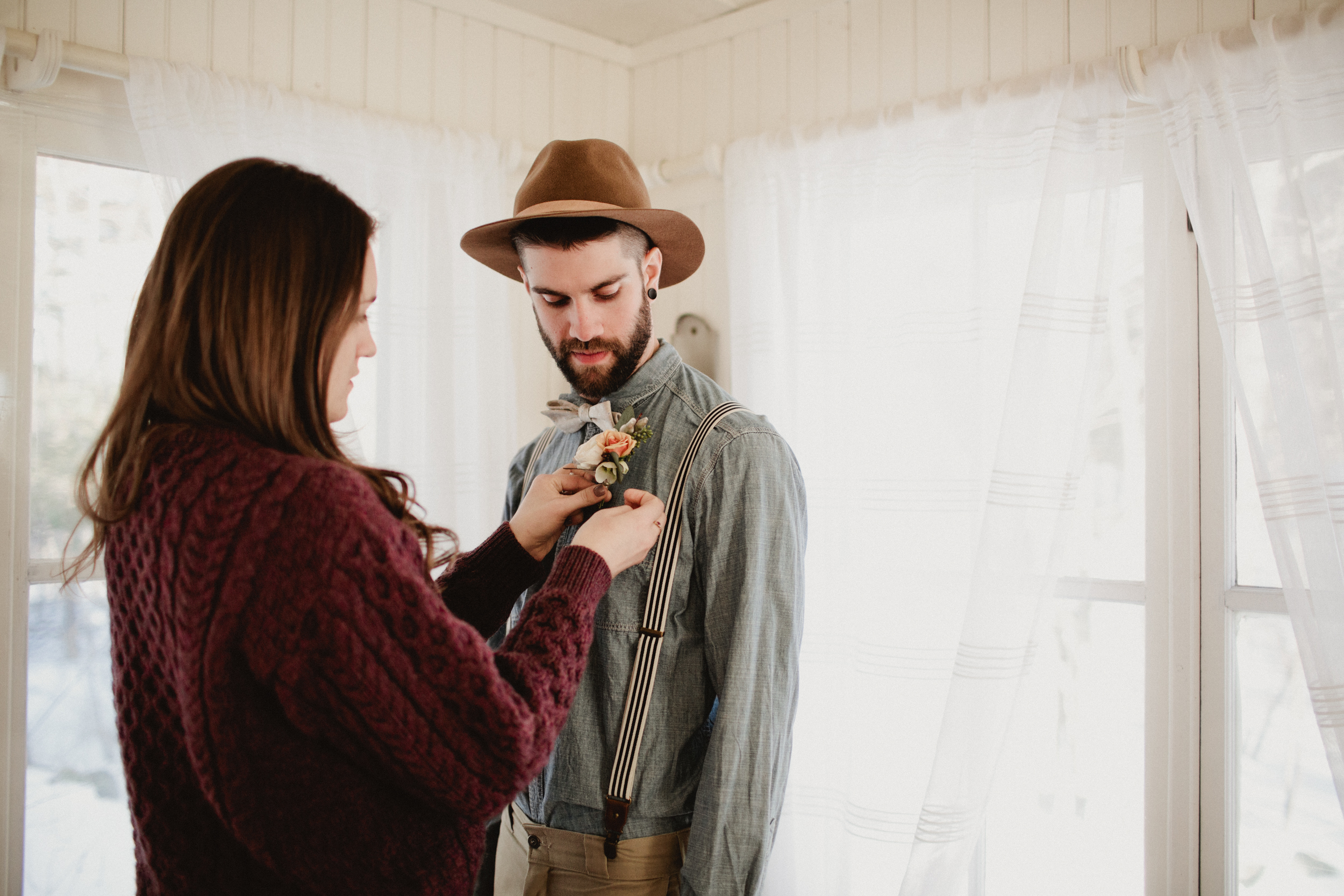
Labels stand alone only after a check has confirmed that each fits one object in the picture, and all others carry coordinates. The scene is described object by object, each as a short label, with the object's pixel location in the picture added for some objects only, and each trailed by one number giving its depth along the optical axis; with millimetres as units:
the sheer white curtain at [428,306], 2209
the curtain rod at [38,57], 1785
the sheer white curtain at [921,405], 1878
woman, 836
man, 1262
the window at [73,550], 1941
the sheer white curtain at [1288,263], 1585
